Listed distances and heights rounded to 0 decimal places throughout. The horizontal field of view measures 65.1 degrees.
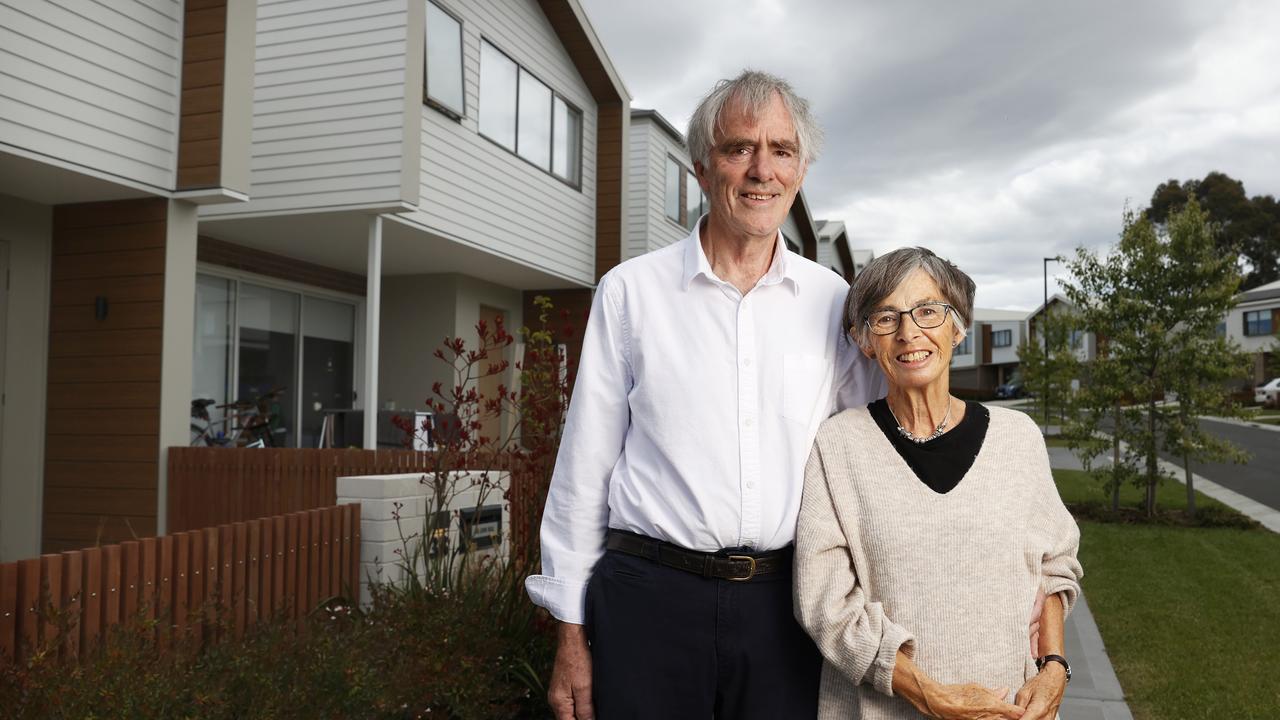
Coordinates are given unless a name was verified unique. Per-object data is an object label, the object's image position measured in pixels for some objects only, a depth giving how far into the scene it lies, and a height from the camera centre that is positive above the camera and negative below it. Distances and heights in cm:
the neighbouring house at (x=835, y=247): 3155 +479
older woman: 218 -33
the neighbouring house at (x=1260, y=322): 5478 +426
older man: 237 -15
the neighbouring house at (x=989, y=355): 8419 +318
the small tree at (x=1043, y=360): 1507 +82
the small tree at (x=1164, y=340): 1215 +68
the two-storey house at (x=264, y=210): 800 +175
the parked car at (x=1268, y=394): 5084 +14
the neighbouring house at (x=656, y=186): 1794 +385
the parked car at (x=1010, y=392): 7369 +8
